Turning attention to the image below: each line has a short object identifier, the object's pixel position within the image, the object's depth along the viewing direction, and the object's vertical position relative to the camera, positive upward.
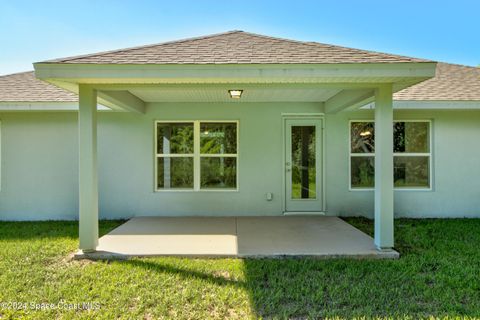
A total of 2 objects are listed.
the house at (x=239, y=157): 7.48 +0.01
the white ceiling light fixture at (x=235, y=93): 5.34 +1.19
